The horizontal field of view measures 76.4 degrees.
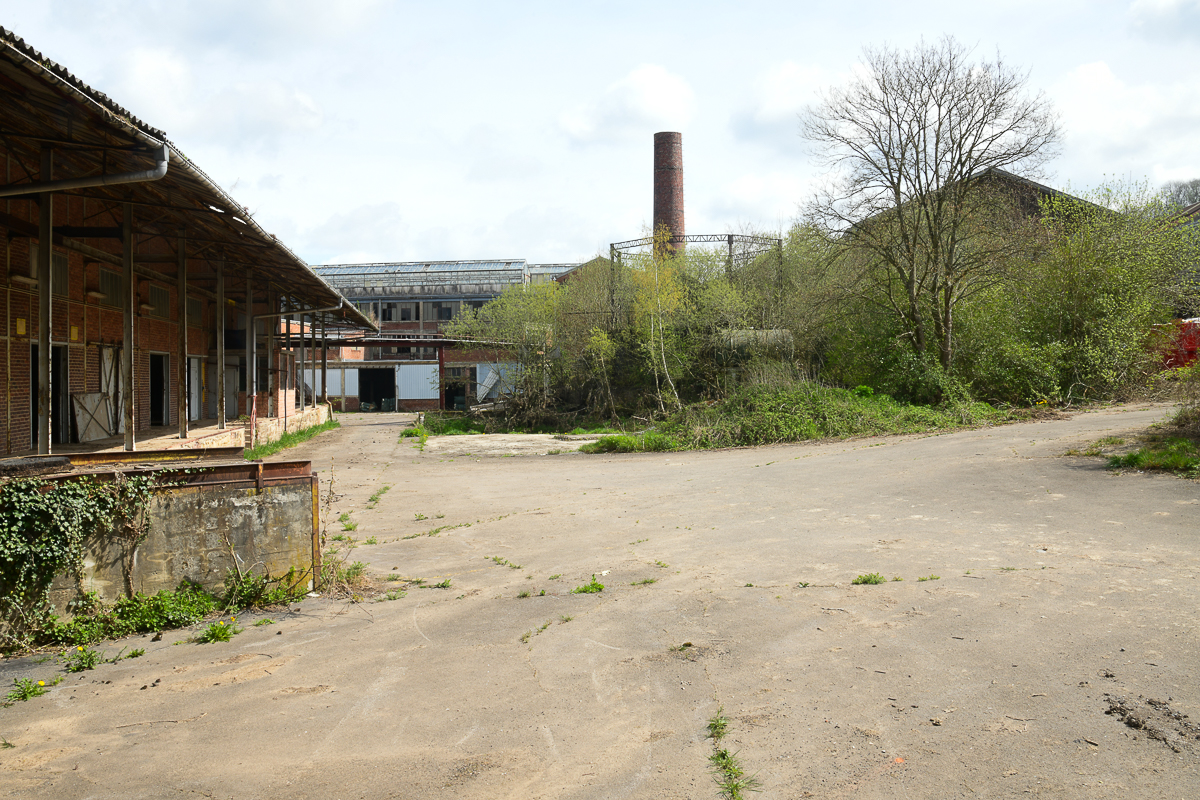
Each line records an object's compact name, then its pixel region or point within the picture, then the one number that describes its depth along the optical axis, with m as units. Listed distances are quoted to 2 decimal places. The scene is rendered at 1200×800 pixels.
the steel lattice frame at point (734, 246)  27.72
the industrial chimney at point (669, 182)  34.34
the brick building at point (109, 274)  8.18
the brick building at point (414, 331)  44.44
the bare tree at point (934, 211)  20.89
